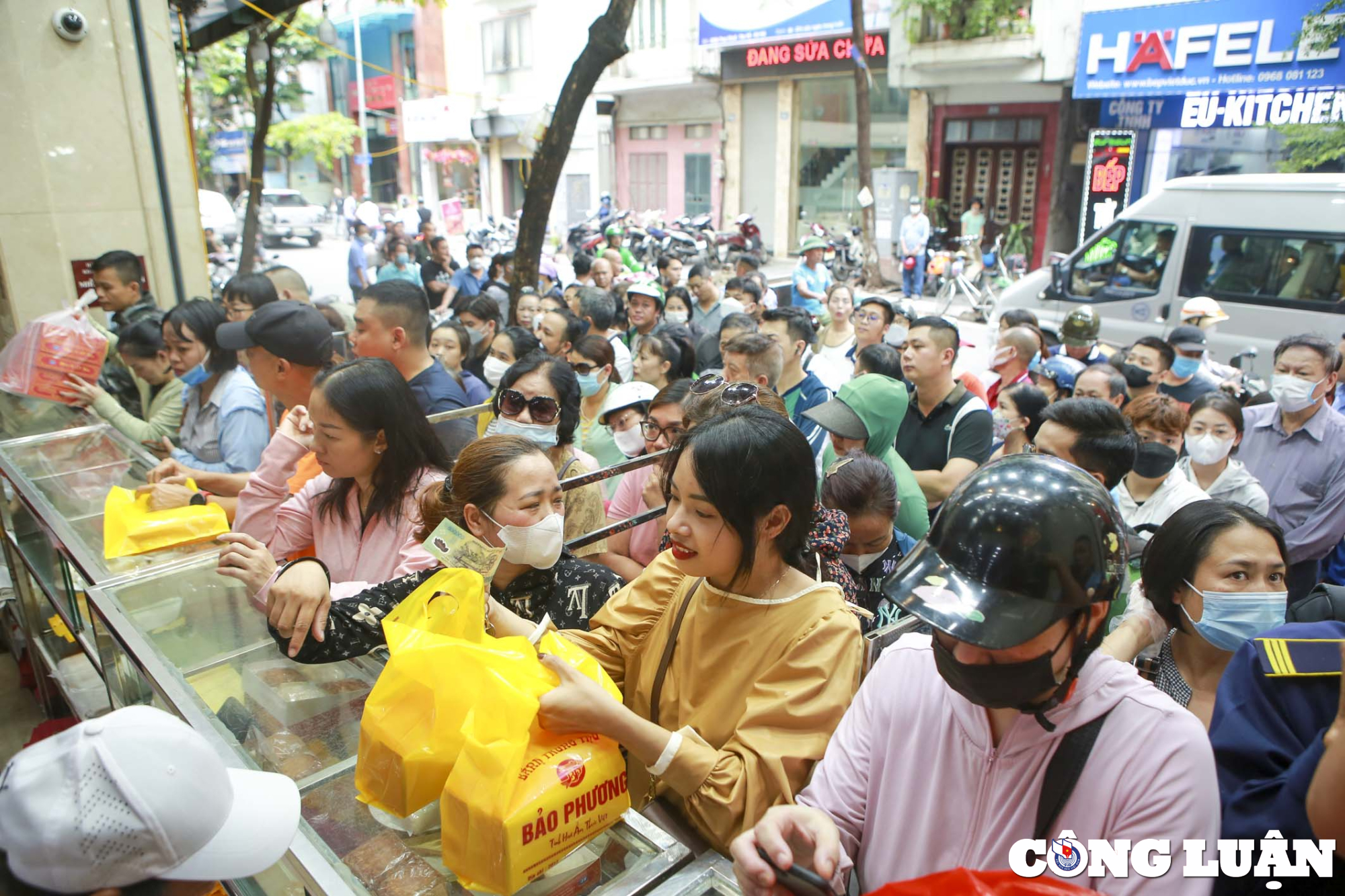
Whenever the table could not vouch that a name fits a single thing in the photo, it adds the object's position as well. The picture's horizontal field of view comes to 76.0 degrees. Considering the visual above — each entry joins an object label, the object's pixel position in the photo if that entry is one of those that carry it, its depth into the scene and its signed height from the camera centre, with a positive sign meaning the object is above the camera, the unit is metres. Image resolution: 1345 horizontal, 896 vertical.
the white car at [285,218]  26.38 -0.34
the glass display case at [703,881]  1.41 -1.08
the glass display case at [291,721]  1.42 -1.06
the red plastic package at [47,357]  3.90 -0.65
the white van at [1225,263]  7.15 -0.60
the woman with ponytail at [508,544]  1.93 -0.80
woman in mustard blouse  1.48 -0.82
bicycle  13.66 -1.44
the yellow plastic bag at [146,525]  2.52 -0.91
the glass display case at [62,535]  2.71 -1.00
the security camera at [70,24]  5.32 +1.11
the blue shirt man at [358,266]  11.55 -0.78
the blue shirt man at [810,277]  8.75 -0.77
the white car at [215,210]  12.77 -0.04
